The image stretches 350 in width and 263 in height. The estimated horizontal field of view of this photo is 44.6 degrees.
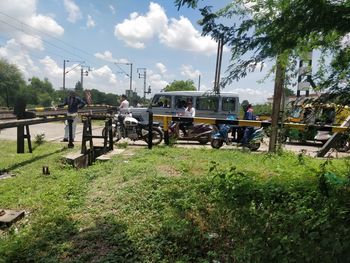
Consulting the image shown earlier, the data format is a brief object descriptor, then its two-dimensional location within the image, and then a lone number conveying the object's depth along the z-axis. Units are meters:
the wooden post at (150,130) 11.82
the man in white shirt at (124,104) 15.48
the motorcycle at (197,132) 15.09
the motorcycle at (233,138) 12.42
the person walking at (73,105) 13.15
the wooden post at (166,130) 13.00
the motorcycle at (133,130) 13.98
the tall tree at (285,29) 3.28
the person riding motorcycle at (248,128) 14.49
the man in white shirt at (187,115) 15.34
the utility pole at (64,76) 64.95
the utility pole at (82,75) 66.00
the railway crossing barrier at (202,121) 12.92
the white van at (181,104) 19.11
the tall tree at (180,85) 70.88
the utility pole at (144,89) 79.84
